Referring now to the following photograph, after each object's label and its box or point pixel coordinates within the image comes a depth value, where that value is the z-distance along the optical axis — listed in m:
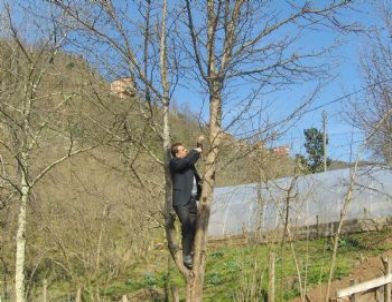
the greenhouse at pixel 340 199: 18.92
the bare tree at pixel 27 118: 10.31
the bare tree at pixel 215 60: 5.05
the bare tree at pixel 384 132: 15.06
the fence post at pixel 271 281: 8.98
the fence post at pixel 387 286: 8.71
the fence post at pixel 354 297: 8.08
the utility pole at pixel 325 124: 11.38
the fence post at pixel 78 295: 11.33
